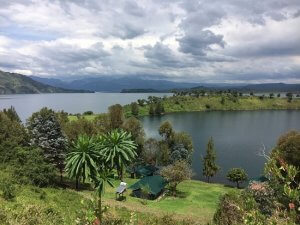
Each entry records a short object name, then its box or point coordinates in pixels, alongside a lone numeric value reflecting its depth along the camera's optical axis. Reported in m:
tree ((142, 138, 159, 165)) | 56.57
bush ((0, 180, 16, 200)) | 22.10
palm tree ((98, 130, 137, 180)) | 27.21
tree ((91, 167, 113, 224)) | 21.89
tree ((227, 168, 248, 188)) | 46.46
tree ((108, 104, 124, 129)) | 60.83
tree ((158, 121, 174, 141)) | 60.39
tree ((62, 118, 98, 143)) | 50.41
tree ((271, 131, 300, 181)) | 39.42
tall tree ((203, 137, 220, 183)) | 50.20
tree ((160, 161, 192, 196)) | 39.60
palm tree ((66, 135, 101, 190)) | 26.42
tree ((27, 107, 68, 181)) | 37.80
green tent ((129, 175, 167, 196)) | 39.31
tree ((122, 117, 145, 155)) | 56.70
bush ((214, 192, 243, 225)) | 18.28
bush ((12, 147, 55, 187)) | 31.20
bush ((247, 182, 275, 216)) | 20.35
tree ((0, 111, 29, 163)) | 34.57
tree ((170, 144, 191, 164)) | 54.83
